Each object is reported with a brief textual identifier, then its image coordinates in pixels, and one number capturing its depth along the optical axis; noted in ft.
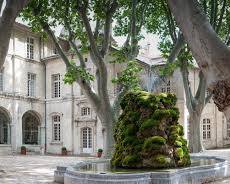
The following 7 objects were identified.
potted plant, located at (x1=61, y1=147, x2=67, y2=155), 98.99
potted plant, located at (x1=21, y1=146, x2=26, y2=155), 94.94
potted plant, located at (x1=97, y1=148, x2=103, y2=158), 90.64
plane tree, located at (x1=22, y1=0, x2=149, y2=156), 50.03
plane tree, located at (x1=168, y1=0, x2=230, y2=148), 14.19
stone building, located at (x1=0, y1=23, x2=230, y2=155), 97.71
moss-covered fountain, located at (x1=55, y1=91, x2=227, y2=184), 31.86
